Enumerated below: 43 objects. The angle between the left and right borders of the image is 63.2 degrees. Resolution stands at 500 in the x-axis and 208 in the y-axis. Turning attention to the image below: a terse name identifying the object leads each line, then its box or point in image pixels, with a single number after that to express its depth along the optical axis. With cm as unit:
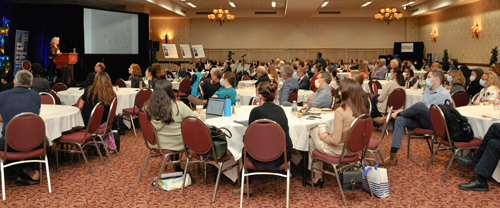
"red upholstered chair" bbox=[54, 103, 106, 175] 493
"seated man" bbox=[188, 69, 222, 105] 753
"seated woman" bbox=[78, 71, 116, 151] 561
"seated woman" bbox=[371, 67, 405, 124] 764
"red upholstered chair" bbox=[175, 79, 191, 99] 1047
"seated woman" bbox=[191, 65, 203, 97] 1036
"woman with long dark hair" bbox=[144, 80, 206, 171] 433
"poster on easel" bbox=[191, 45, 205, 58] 2018
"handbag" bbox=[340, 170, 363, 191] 392
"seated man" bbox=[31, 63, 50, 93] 738
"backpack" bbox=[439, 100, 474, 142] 463
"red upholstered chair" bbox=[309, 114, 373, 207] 387
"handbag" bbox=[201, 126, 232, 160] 401
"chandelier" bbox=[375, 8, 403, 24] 1683
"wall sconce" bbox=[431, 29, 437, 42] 2060
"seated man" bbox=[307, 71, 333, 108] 593
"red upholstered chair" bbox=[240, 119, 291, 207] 360
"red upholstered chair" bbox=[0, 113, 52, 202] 402
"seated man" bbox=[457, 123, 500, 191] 427
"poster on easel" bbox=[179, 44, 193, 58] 2002
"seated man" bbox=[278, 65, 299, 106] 708
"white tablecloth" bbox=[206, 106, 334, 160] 429
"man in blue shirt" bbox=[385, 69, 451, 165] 540
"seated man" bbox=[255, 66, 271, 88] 785
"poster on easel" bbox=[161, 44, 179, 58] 1923
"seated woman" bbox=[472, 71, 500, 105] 615
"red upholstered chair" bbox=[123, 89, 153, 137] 721
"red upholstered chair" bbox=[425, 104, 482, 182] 464
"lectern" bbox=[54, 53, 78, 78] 1307
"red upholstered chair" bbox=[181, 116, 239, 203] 388
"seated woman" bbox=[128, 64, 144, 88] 880
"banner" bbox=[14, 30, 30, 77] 1494
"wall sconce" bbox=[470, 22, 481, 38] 1608
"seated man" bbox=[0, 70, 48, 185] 441
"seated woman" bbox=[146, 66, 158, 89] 847
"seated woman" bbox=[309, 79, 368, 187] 396
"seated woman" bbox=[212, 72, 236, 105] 646
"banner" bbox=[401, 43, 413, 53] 2189
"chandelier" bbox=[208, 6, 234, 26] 1742
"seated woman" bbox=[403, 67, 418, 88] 978
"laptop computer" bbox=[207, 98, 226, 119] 484
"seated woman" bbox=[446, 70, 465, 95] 699
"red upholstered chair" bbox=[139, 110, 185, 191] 441
